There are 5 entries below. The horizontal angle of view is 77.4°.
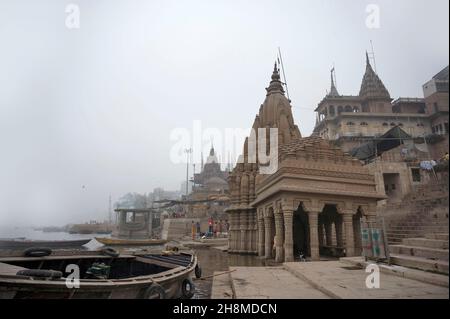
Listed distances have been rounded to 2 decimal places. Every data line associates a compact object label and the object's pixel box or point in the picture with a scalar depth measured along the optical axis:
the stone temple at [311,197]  14.23
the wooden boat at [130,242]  37.62
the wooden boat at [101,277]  4.95
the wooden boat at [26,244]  29.62
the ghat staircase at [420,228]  7.13
